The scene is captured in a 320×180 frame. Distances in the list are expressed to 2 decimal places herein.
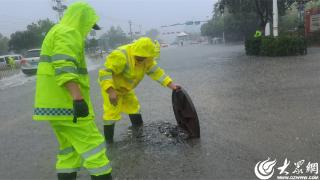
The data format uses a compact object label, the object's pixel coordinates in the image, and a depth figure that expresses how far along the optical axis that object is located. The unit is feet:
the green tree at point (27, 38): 112.75
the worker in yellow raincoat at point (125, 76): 10.70
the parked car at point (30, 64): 50.77
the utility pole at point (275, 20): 45.11
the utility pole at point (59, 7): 113.09
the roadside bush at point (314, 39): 57.59
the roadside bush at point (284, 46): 40.32
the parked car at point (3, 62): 76.17
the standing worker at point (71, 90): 7.12
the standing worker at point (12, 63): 75.71
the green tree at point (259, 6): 57.45
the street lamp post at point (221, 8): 61.85
